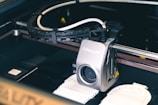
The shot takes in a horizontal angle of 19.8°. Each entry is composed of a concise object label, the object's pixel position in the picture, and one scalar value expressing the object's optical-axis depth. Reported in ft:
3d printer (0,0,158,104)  2.34
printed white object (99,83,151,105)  2.27
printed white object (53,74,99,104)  2.33
